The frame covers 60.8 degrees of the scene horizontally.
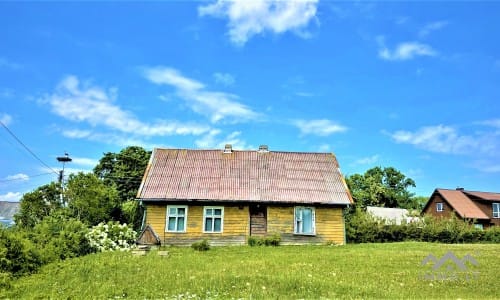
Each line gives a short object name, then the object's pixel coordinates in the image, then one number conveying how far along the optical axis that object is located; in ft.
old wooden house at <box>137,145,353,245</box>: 78.64
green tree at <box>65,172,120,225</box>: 98.22
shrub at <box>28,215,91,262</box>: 49.21
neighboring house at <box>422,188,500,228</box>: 160.76
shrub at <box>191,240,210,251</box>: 68.08
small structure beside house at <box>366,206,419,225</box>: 170.31
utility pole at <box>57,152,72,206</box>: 125.96
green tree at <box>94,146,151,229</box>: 144.25
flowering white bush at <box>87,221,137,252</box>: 67.26
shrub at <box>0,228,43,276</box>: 41.42
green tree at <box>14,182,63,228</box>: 97.77
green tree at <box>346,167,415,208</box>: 216.54
